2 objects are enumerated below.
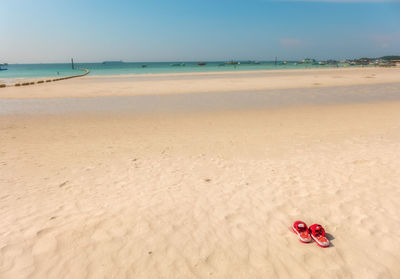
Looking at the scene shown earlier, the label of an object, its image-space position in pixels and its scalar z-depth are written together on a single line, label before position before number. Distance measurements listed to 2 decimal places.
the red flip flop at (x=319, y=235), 3.60
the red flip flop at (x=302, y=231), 3.64
